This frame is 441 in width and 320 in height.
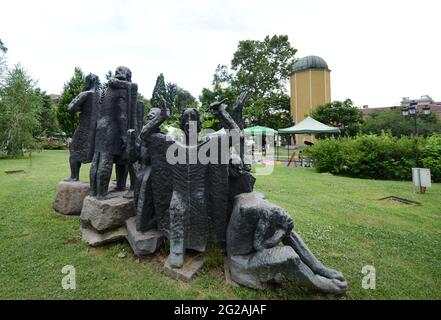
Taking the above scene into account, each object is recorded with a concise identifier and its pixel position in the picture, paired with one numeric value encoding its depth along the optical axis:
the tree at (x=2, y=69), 18.98
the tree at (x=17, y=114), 18.55
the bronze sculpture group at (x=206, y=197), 2.76
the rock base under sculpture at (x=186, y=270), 2.90
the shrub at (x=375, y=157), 10.67
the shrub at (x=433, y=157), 10.07
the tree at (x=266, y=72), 28.62
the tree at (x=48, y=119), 31.65
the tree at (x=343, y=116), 21.22
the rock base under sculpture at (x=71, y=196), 4.75
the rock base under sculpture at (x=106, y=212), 3.78
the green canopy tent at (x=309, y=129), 14.73
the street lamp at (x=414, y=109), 12.79
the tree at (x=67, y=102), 23.23
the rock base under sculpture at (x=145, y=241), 3.33
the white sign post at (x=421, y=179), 7.76
